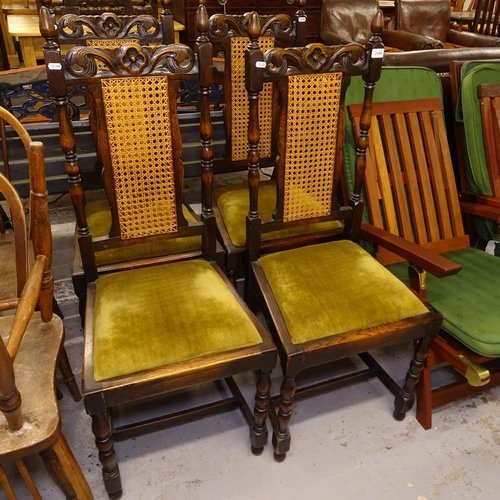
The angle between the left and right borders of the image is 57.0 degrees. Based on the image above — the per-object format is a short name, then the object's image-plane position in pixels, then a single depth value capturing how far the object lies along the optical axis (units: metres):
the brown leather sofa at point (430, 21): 4.53
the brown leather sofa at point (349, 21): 4.21
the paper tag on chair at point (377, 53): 1.38
